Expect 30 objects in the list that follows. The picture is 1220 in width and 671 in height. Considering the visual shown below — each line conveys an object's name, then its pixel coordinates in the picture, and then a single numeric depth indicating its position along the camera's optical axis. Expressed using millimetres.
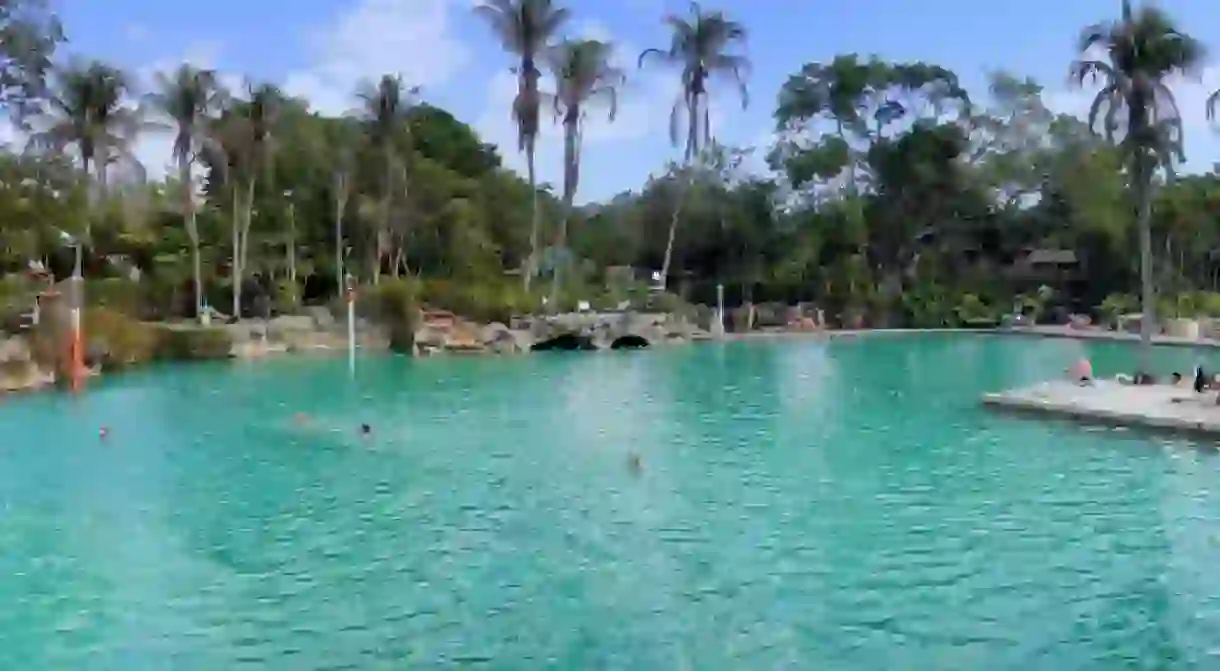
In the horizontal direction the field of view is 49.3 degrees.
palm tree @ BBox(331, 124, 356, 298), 43625
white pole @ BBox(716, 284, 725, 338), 45103
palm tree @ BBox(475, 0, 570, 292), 42250
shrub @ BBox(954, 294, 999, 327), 50656
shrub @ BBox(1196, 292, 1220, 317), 43062
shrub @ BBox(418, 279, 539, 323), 40875
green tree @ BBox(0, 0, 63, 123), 28938
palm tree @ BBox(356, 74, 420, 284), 43625
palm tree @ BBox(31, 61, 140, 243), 41469
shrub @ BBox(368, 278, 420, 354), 39000
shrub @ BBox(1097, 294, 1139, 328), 45375
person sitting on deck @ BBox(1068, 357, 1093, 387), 23594
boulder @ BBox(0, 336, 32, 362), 26798
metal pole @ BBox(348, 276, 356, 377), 31472
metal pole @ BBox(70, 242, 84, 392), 27244
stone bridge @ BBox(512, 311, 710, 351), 39375
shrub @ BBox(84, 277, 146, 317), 38312
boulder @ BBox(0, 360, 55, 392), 25969
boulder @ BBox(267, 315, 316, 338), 37969
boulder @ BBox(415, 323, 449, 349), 37938
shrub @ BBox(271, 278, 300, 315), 42312
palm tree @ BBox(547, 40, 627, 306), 43844
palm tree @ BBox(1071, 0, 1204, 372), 23984
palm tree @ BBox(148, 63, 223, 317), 40156
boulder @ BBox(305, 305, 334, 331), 38906
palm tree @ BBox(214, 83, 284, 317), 40938
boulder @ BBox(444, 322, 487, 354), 37906
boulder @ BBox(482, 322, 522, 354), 38188
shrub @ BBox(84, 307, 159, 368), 30906
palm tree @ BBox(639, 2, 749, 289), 47188
